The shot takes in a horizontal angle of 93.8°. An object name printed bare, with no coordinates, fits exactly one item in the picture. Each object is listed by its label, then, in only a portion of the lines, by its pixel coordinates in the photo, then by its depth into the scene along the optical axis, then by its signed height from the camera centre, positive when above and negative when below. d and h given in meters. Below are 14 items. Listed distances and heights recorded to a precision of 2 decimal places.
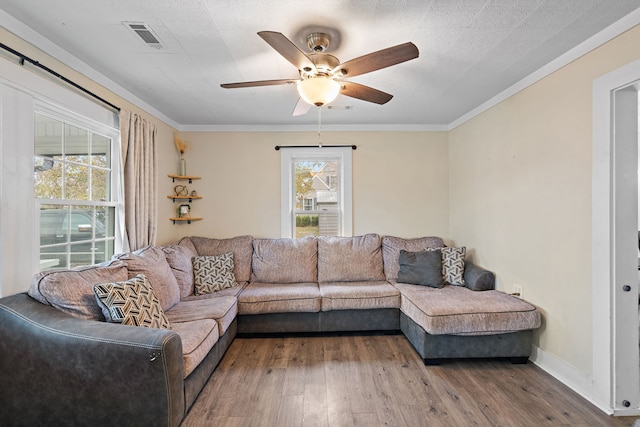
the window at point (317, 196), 4.16 +0.25
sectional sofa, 1.59 -0.80
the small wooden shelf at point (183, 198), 3.80 +0.21
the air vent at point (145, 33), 1.86 +1.17
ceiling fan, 1.68 +0.92
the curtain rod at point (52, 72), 1.78 +0.97
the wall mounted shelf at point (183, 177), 3.79 +0.47
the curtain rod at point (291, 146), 4.06 +0.92
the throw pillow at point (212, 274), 3.25 -0.66
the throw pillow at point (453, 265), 3.34 -0.58
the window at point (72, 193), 2.10 +0.17
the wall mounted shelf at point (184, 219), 3.87 -0.07
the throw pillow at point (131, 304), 1.86 -0.58
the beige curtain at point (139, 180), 2.82 +0.34
